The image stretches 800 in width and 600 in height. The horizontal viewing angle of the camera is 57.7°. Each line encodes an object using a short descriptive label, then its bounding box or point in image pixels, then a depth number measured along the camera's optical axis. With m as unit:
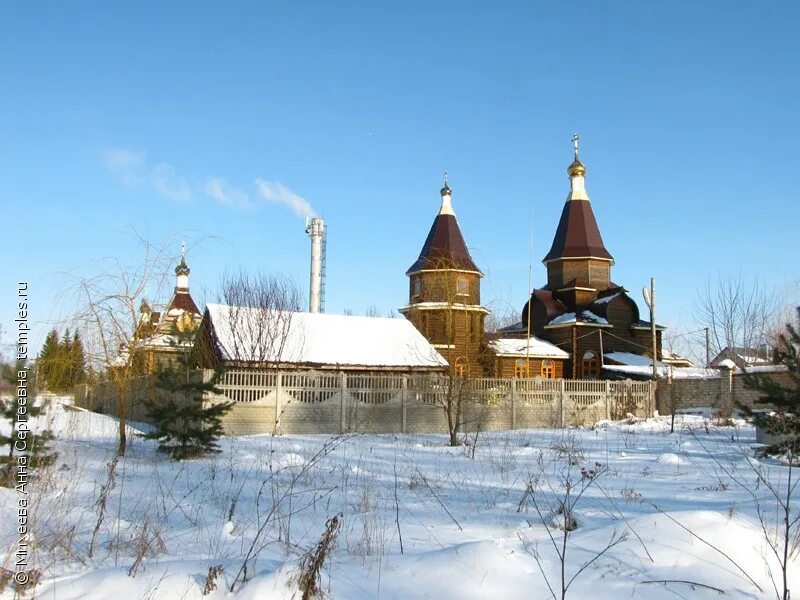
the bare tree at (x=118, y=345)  10.57
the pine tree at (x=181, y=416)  10.91
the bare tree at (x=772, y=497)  4.22
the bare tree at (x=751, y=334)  42.28
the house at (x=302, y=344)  23.45
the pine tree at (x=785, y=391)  10.36
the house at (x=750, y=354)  42.10
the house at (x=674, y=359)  41.32
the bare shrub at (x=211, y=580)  3.95
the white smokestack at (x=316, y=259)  47.28
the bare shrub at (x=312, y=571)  3.83
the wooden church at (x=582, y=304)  40.19
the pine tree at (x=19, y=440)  7.57
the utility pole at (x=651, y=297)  30.92
